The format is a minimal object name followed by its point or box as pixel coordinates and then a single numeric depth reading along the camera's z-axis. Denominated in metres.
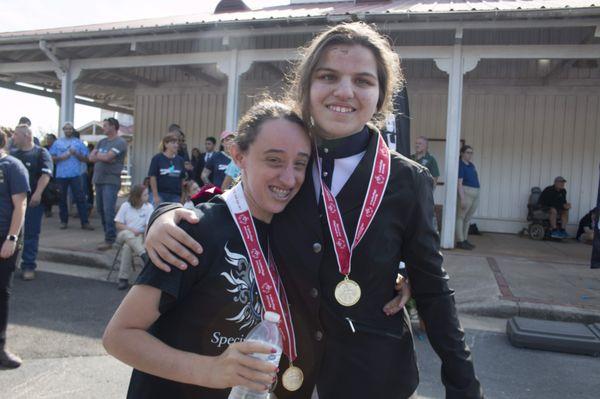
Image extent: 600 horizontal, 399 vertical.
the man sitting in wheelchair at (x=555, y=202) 10.56
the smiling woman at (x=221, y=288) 1.34
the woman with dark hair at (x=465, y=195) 9.31
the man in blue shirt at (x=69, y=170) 9.71
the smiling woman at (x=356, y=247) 1.53
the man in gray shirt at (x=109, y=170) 8.42
